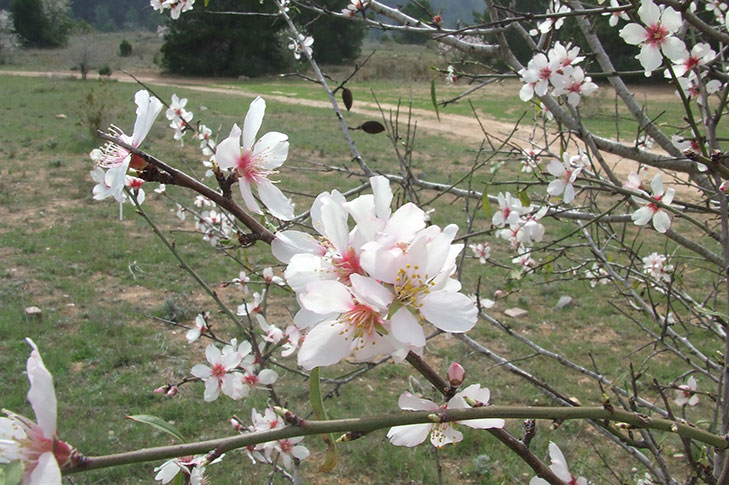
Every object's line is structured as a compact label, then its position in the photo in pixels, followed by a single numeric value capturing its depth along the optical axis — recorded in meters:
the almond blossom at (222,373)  0.64
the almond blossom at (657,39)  0.56
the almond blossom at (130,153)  0.37
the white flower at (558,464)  0.44
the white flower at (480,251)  1.08
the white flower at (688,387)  0.70
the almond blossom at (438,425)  0.37
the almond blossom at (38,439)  0.25
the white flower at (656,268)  0.90
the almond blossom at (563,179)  0.68
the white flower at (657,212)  0.60
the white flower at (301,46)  0.77
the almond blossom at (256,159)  0.40
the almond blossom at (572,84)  0.70
